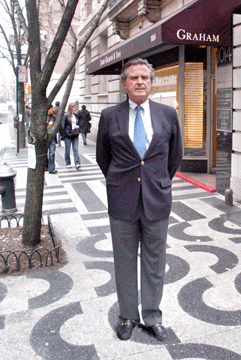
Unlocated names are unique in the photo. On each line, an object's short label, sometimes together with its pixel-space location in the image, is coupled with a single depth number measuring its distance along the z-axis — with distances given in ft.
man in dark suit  9.46
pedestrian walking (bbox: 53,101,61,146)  46.15
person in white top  36.81
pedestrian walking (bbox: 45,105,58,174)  34.79
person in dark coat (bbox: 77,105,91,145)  57.82
